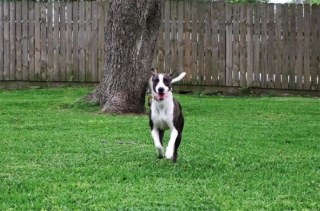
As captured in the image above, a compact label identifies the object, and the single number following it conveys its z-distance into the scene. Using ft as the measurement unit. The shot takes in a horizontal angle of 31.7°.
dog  18.10
